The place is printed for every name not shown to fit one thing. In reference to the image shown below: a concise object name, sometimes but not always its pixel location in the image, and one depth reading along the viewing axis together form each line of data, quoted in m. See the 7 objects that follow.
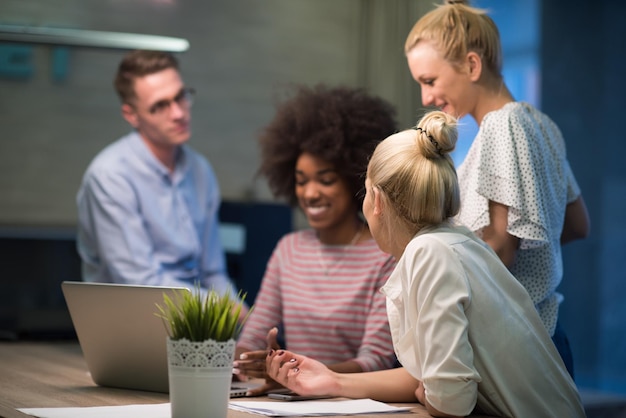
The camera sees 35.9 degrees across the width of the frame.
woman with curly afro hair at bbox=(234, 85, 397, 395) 2.53
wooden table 1.75
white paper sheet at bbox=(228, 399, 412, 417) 1.64
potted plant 1.47
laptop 1.82
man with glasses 3.27
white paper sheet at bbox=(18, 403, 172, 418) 1.57
